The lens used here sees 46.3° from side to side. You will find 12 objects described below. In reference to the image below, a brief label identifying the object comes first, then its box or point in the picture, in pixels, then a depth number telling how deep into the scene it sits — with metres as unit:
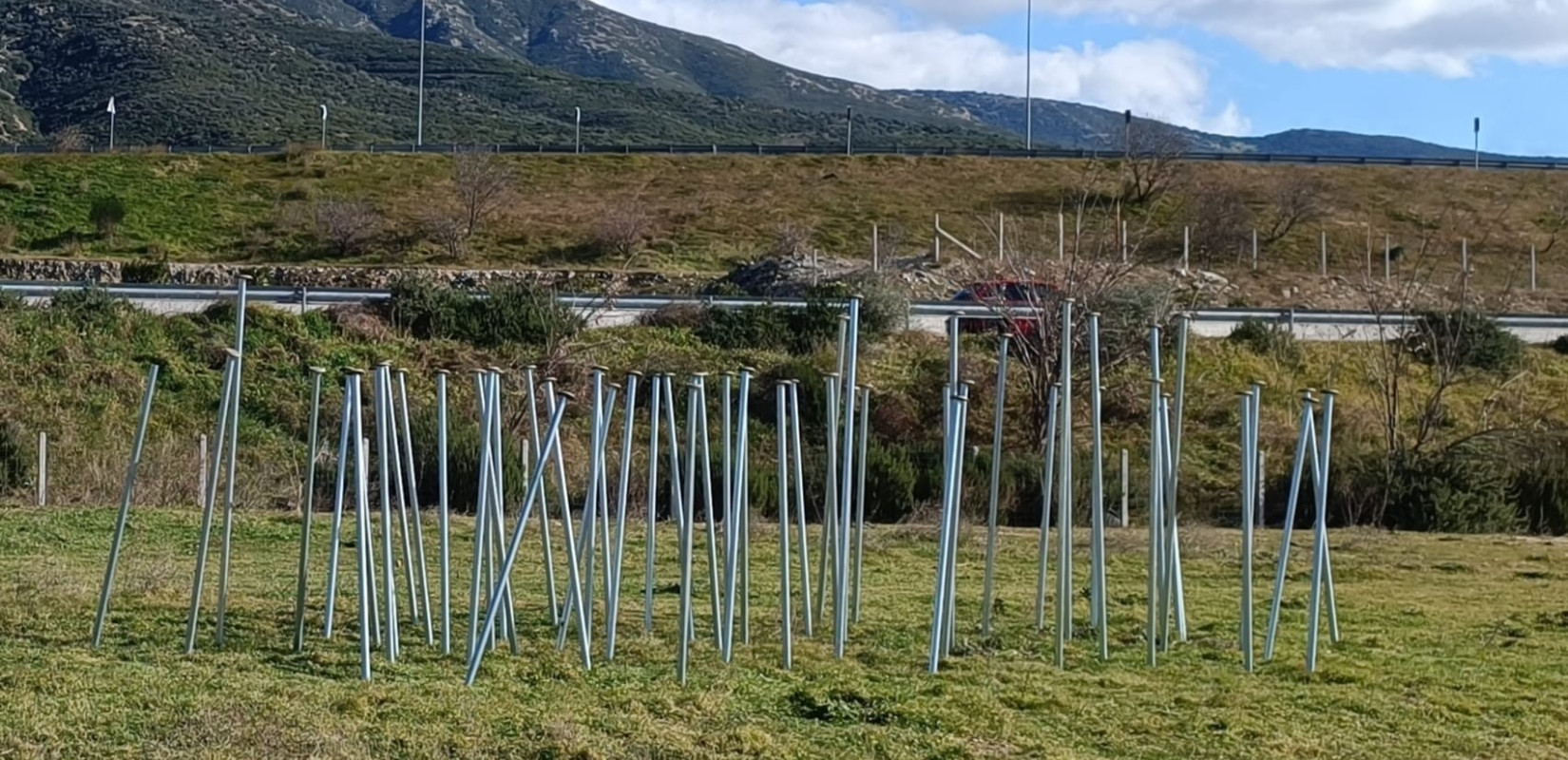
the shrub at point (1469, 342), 29.19
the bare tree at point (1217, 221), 51.09
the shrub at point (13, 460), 21.81
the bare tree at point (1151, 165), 57.56
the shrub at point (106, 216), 50.25
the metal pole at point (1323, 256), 48.88
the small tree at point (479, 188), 52.44
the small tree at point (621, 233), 50.09
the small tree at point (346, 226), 49.09
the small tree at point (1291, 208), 53.84
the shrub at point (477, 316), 30.81
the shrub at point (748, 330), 31.23
